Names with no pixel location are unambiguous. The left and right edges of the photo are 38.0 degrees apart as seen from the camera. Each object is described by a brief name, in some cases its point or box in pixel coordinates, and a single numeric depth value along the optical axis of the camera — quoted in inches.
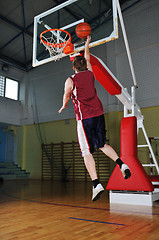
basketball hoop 153.5
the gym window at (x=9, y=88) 486.9
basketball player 88.5
